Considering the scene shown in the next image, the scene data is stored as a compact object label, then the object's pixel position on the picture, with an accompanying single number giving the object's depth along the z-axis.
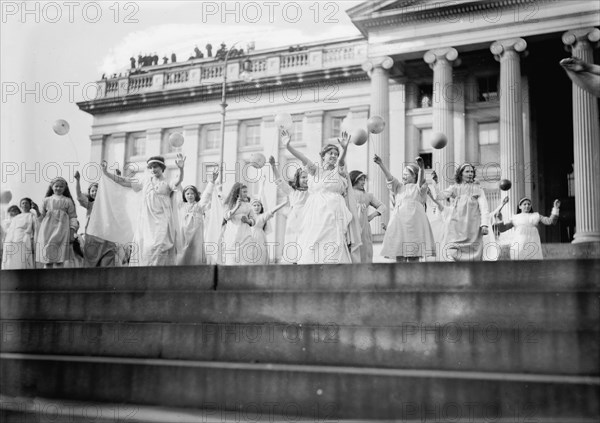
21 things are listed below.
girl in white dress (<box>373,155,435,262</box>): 13.19
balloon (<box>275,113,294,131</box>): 12.54
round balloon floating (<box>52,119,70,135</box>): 12.91
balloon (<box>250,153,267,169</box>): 15.74
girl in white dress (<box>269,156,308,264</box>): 14.05
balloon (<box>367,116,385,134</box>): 15.03
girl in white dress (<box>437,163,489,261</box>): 13.40
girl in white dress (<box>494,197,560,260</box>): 16.39
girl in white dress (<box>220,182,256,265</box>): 16.03
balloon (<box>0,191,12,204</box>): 15.63
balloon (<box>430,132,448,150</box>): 16.75
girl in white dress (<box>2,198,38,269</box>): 15.90
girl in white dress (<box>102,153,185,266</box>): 11.94
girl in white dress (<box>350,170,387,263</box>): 12.84
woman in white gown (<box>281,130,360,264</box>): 10.75
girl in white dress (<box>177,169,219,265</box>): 14.08
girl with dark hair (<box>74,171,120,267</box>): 13.99
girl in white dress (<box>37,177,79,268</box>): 14.20
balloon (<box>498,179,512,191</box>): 17.45
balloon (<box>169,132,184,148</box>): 13.89
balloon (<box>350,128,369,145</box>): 13.53
